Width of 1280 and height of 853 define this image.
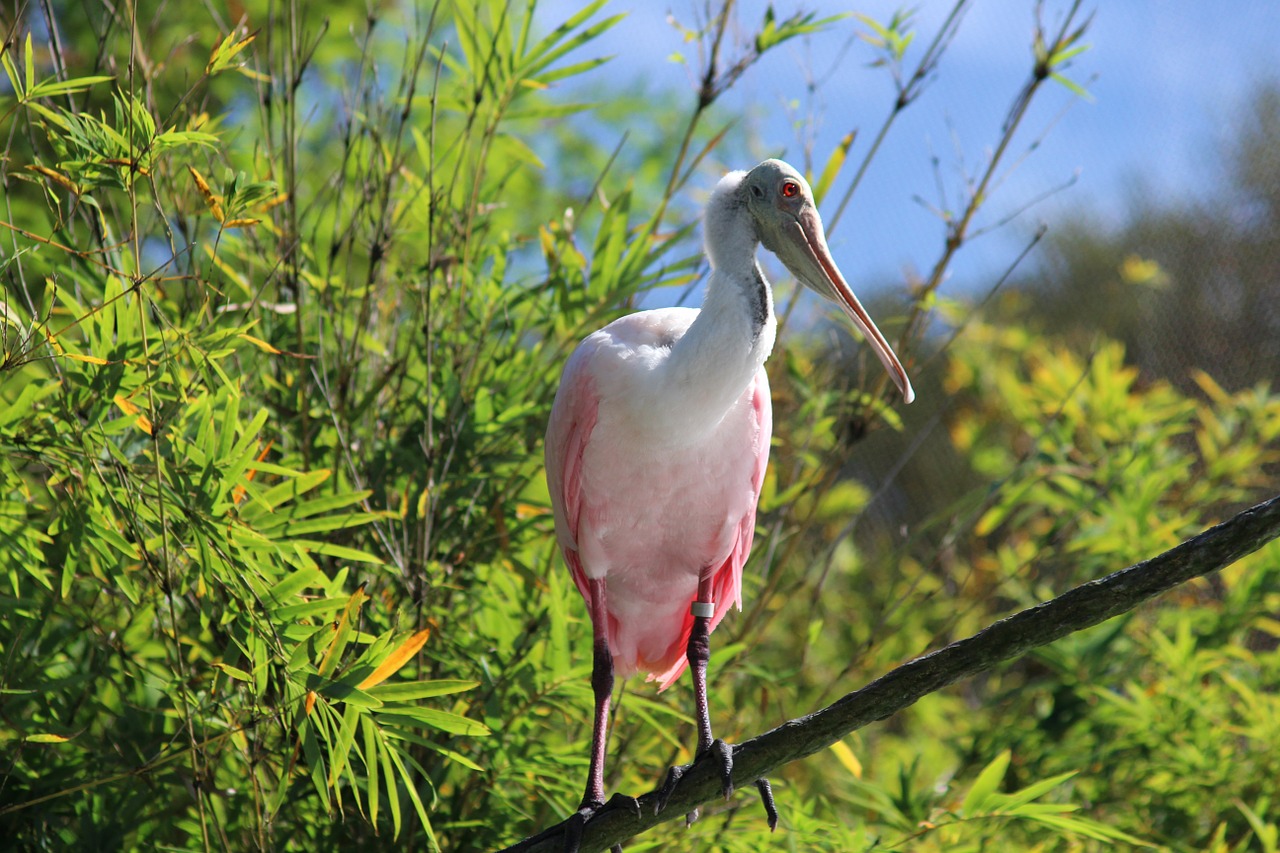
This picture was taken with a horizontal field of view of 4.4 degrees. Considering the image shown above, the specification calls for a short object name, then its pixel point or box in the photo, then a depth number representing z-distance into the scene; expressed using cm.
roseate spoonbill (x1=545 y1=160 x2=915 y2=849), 1184
